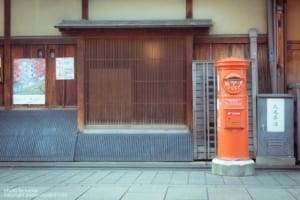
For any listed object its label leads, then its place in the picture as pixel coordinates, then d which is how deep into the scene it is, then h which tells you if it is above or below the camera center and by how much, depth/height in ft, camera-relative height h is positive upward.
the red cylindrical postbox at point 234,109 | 32.32 -0.76
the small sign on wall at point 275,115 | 35.91 -1.31
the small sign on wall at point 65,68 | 40.98 +2.63
